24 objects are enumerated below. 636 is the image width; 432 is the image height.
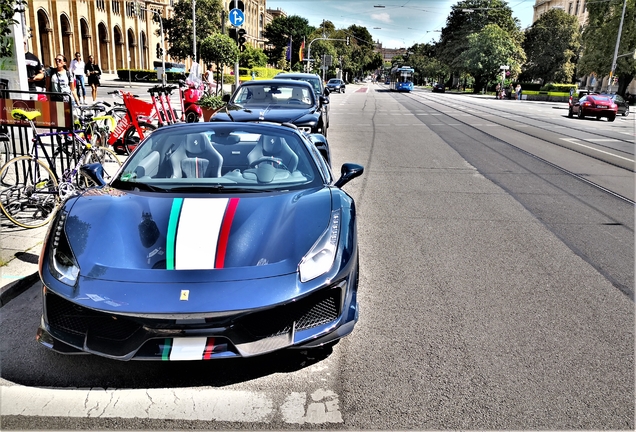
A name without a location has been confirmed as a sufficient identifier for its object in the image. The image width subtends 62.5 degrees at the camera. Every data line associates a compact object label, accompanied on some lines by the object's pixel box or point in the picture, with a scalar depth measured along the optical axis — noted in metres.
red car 27.67
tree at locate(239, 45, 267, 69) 64.05
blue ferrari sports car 2.74
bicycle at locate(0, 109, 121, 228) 5.57
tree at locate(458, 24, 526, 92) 70.81
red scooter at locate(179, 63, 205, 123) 14.05
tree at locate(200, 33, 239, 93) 26.27
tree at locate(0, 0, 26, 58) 5.32
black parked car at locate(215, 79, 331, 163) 9.74
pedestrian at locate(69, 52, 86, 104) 18.61
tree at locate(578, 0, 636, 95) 51.56
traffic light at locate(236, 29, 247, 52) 17.44
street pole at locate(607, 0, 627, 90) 46.29
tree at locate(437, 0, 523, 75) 79.31
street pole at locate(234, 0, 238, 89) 18.69
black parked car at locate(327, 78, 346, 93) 52.75
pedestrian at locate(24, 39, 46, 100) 15.59
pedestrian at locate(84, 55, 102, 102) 22.59
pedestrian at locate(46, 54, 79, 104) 13.83
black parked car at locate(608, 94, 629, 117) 32.81
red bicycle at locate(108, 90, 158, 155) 10.29
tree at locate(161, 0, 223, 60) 52.28
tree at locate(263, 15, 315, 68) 107.88
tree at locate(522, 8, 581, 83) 75.56
